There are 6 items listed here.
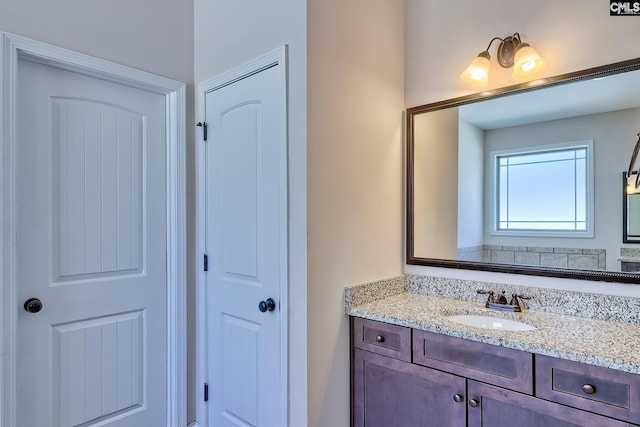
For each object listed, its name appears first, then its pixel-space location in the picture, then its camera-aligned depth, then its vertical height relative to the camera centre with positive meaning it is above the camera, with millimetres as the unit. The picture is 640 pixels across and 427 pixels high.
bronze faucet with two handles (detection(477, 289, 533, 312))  1724 -432
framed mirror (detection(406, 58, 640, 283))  1578 +182
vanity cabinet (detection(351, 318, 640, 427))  1172 -650
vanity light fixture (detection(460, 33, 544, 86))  1695 +729
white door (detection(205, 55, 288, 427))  1733 -186
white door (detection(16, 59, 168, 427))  1705 -200
